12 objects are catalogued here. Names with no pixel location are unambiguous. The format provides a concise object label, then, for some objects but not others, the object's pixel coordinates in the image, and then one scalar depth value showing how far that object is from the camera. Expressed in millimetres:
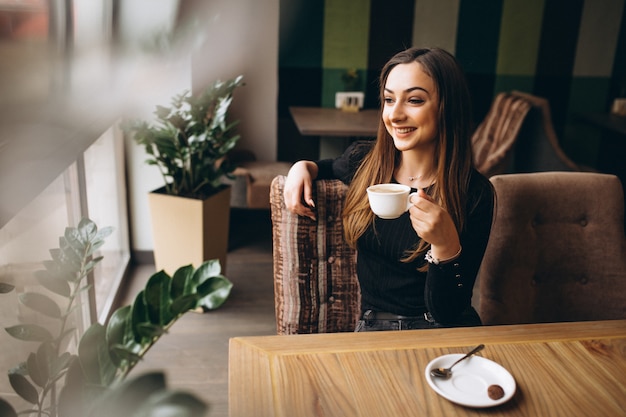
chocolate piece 1013
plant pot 2717
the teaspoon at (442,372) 1076
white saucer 1016
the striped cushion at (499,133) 3533
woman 1385
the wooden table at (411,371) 1001
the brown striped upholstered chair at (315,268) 1533
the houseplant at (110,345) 549
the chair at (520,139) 3523
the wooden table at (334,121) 3488
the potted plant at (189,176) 2633
